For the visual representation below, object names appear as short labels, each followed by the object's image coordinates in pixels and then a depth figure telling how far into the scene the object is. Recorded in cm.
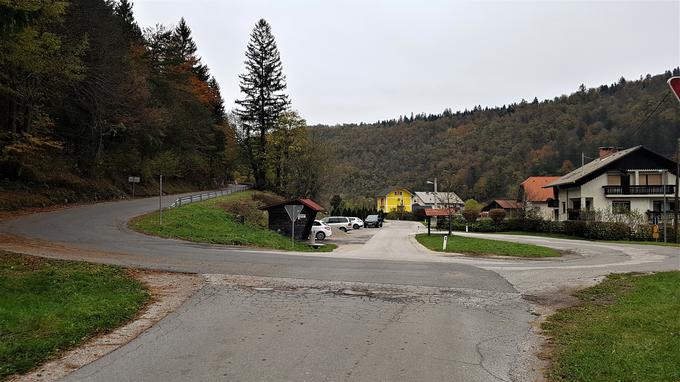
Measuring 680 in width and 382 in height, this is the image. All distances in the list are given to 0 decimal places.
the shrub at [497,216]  5481
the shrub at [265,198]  4759
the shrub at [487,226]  5450
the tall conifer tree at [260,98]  6112
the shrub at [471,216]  6718
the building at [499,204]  8785
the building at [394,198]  13925
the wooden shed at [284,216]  3312
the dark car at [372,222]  6762
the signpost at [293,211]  2423
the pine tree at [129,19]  5277
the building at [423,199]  13725
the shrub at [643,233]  4006
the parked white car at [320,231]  3859
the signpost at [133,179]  2756
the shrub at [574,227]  4381
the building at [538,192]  7381
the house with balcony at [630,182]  5228
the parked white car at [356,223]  6100
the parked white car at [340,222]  5622
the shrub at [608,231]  4072
